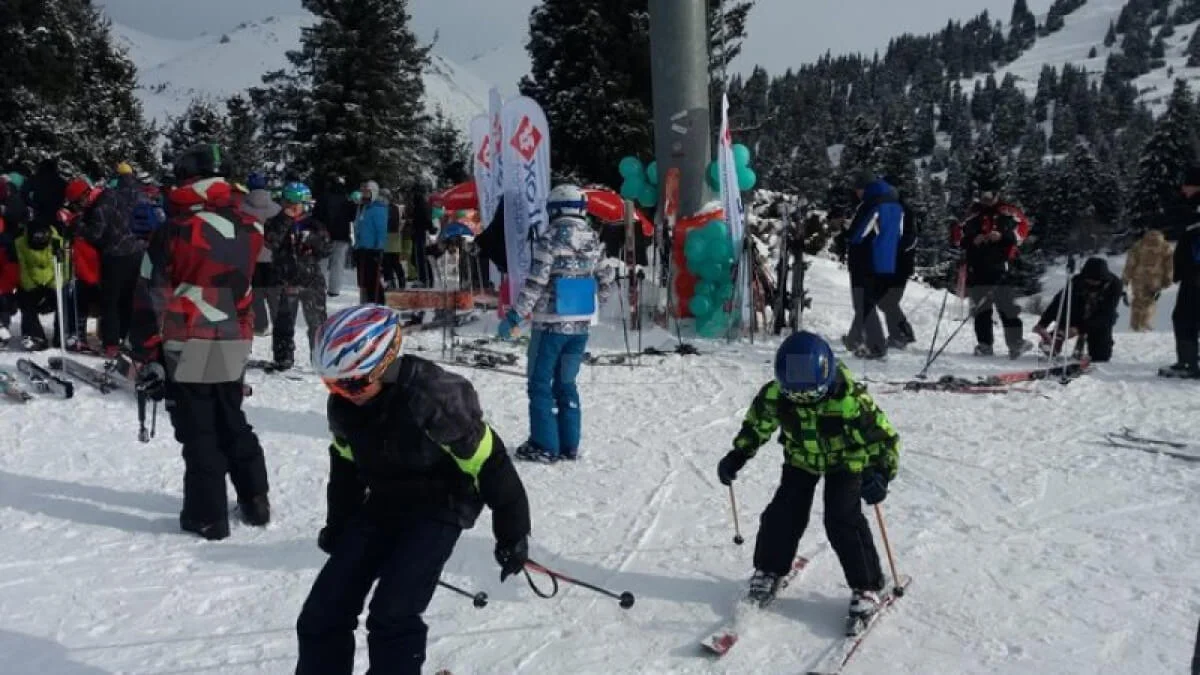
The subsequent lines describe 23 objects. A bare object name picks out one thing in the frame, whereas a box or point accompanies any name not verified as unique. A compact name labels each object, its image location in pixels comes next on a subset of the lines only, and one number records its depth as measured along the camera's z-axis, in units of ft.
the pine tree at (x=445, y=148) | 127.85
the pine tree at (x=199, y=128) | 137.18
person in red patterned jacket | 16.02
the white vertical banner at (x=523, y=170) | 33.40
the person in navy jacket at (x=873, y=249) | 32.68
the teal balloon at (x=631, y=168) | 44.80
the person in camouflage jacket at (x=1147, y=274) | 44.91
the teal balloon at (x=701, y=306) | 38.73
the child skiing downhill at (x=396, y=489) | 9.62
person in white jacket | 19.89
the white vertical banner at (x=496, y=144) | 35.14
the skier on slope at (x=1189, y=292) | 28.40
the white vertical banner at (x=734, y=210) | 37.96
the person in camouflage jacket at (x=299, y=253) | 29.30
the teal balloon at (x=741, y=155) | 40.70
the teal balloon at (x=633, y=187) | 44.60
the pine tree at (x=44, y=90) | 74.54
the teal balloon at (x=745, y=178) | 41.06
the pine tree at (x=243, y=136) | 144.87
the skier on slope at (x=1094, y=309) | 32.86
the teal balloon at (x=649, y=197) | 44.32
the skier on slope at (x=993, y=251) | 32.89
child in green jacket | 12.41
